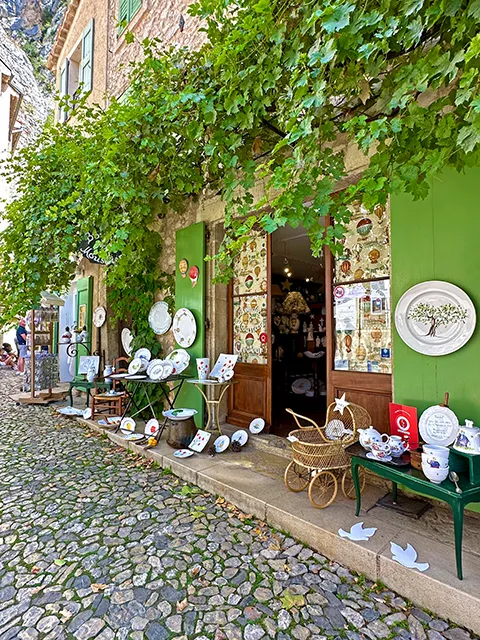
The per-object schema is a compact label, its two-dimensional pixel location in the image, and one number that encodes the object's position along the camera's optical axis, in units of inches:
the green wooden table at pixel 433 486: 65.3
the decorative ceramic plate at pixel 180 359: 166.5
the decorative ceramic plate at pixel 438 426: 84.4
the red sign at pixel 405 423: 89.5
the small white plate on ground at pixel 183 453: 132.4
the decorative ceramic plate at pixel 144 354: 186.2
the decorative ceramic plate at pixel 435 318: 88.0
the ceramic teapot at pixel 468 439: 73.1
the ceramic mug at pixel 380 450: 81.2
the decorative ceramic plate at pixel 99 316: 248.7
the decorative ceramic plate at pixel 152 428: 154.2
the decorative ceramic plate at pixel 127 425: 165.9
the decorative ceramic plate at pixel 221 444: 137.1
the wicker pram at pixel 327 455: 90.6
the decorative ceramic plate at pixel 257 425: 143.7
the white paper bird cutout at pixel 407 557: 68.2
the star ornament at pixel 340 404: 95.6
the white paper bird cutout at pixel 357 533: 78.1
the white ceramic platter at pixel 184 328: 171.2
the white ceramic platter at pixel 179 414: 142.5
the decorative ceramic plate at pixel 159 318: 193.0
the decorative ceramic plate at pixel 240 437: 141.2
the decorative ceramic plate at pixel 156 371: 156.3
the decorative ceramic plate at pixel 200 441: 136.8
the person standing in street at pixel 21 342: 403.8
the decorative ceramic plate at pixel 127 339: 211.9
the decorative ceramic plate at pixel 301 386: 229.0
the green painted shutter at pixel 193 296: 167.8
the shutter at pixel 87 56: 291.9
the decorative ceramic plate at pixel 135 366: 173.2
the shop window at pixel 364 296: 114.3
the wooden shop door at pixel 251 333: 155.8
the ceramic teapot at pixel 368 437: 83.8
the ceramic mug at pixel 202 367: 153.7
